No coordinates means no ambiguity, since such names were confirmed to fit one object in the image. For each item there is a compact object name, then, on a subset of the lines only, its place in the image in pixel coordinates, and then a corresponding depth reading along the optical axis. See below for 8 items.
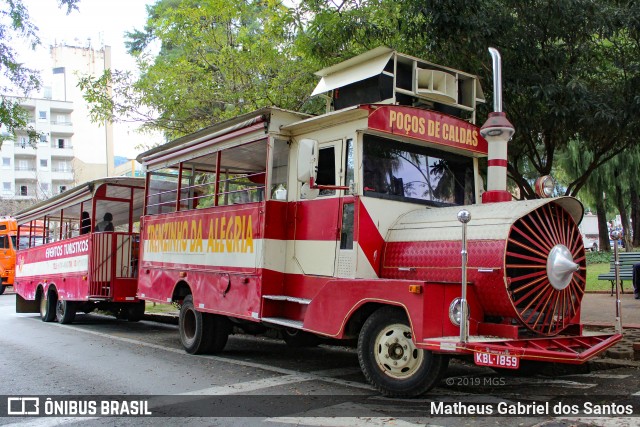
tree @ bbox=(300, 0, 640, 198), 8.33
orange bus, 28.02
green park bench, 14.48
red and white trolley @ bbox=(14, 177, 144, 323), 12.98
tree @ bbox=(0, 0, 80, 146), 13.00
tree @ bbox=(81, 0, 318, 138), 13.39
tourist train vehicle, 5.63
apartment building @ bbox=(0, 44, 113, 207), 64.75
